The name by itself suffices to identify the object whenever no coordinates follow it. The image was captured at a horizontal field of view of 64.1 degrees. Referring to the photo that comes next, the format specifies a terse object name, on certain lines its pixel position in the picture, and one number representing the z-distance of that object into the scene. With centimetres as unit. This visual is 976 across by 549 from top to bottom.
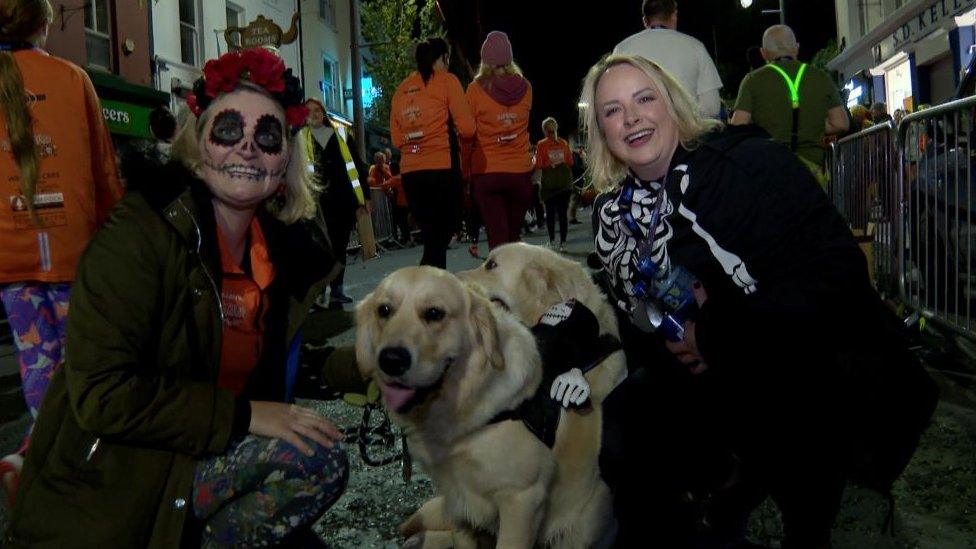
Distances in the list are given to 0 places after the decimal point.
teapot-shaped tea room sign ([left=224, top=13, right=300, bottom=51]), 1511
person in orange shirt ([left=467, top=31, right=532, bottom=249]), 608
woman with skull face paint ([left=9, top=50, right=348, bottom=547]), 182
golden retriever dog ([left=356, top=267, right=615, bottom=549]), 236
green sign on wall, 1327
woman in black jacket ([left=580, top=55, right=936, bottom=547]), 213
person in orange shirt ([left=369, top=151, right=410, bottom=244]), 1556
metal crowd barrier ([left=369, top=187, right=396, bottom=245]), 1530
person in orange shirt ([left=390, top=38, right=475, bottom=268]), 602
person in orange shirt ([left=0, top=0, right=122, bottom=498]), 272
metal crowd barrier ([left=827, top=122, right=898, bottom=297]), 533
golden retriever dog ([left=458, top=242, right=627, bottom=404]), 311
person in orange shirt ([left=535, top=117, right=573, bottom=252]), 1238
